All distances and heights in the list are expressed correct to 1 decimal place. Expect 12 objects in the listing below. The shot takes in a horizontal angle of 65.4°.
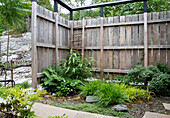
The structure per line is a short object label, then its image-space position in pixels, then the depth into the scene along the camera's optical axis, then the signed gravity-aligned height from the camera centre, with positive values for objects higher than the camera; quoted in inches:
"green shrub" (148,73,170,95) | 112.3 -22.9
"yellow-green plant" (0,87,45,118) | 48.5 -16.2
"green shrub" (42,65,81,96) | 118.4 -24.7
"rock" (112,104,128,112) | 82.2 -31.7
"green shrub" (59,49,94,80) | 138.3 -12.0
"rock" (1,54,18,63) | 237.8 -0.3
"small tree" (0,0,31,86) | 144.5 +54.5
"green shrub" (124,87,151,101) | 103.5 -29.6
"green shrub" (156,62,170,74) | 131.6 -10.4
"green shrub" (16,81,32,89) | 151.8 -31.6
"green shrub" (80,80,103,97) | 111.4 -26.8
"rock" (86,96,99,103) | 99.3 -31.9
